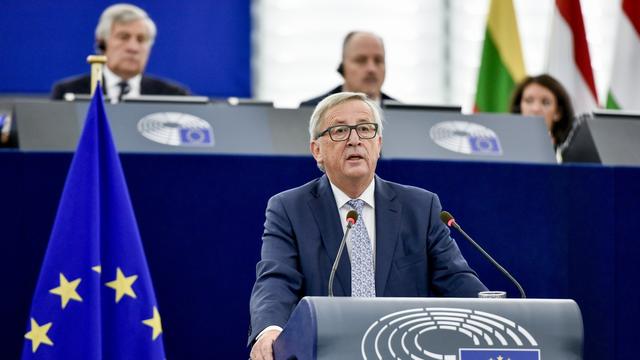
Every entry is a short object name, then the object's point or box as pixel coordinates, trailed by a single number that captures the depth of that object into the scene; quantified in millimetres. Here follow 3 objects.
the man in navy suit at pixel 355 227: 6980
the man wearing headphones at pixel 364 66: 11516
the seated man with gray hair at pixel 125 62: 11695
